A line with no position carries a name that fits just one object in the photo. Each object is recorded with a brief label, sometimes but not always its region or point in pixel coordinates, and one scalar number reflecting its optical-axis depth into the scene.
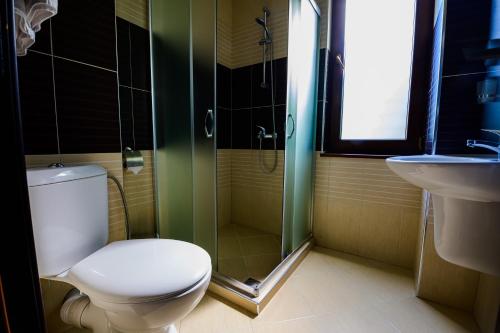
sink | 0.71
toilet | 0.68
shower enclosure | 1.18
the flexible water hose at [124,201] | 1.16
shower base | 1.17
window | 1.54
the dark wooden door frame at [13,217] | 0.32
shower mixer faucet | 2.01
